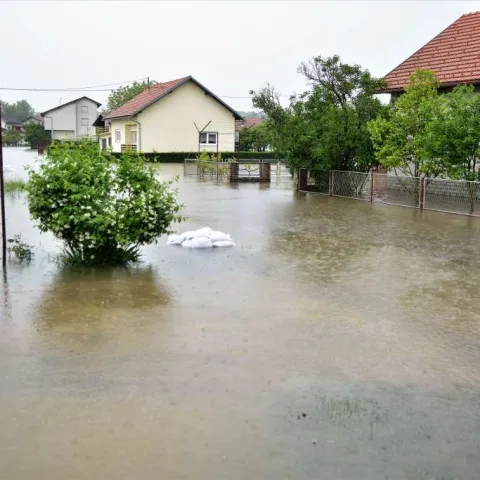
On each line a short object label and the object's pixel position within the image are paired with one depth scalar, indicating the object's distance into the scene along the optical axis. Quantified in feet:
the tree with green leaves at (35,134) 291.13
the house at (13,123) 453.33
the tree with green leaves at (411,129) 54.95
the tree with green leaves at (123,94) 233.35
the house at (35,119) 429.63
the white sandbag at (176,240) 36.14
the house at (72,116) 304.09
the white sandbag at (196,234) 36.06
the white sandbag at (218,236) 36.06
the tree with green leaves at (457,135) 49.29
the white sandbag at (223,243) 35.81
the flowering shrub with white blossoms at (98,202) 27.40
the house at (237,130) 181.80
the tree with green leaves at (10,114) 576.85
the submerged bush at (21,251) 30.91
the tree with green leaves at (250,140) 201.46
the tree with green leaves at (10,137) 345.51
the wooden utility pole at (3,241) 29.43
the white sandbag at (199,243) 35.32
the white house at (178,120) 155.02
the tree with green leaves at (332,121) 64.28
